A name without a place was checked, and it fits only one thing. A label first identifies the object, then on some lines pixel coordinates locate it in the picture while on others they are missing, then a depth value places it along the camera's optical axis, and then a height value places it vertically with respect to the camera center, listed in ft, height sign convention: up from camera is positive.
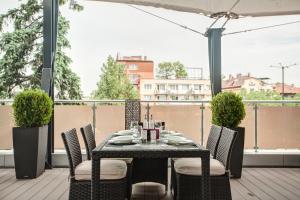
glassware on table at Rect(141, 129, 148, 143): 7.49 -1.15
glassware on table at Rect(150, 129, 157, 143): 7.50 -1.16
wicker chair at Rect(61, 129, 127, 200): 7.04 -2.59
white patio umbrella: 11.70 +5.32
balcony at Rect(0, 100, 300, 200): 13.58 -1.42
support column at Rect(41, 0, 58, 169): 13.01 +2.78
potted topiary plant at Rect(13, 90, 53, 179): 11.39 -1.63
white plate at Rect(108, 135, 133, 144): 7.30 -1.37
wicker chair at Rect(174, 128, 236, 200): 7.33 -2.65
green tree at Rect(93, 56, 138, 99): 55.18 +4.97
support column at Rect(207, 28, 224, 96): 14.12 +2.70
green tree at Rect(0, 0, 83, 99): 34.99 +7.88
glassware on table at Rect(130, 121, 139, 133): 9.54 -1.14
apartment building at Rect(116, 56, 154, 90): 56.96 +9.27
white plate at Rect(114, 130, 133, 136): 9.32 -1.36
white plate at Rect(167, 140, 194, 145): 7.25 -1.38
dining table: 6.44 -1.57
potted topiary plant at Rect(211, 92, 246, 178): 11.84 -0.81
